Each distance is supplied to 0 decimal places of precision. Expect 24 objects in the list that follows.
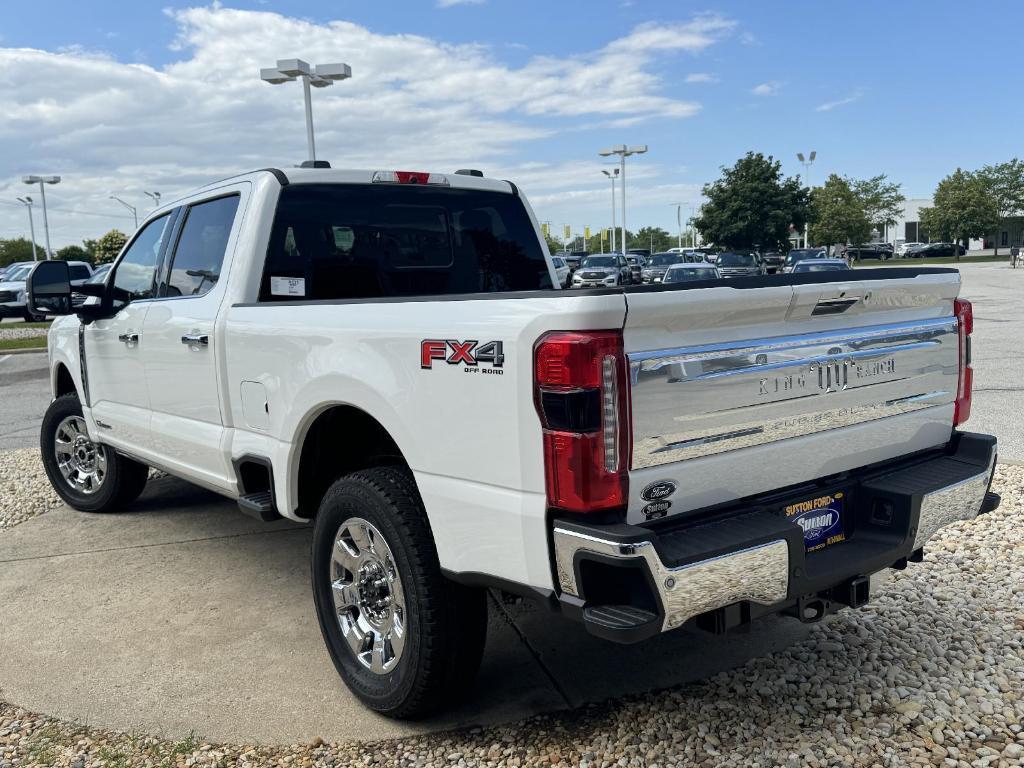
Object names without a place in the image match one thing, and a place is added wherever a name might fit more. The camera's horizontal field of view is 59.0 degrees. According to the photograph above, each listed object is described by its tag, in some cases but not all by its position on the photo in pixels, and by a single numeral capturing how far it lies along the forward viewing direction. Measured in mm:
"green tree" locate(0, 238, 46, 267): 86962
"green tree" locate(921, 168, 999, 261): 65562
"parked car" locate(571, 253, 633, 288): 34094
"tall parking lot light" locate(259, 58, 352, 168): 22844
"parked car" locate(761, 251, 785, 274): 41688
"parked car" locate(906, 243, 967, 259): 73569
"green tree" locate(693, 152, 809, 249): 52062
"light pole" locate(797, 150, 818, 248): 69562
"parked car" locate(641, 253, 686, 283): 34669
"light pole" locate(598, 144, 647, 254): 51712
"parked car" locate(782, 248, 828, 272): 38878
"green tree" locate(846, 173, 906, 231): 71438
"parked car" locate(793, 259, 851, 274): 20831
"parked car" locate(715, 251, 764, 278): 32262
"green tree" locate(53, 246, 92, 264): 82238
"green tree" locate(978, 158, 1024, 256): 67312
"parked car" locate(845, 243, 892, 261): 68312
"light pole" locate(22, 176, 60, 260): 53750
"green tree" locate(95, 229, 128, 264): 71162
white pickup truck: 2531
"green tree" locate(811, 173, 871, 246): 65812
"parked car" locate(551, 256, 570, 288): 37388
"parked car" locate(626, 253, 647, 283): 28009
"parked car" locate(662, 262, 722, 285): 24538
